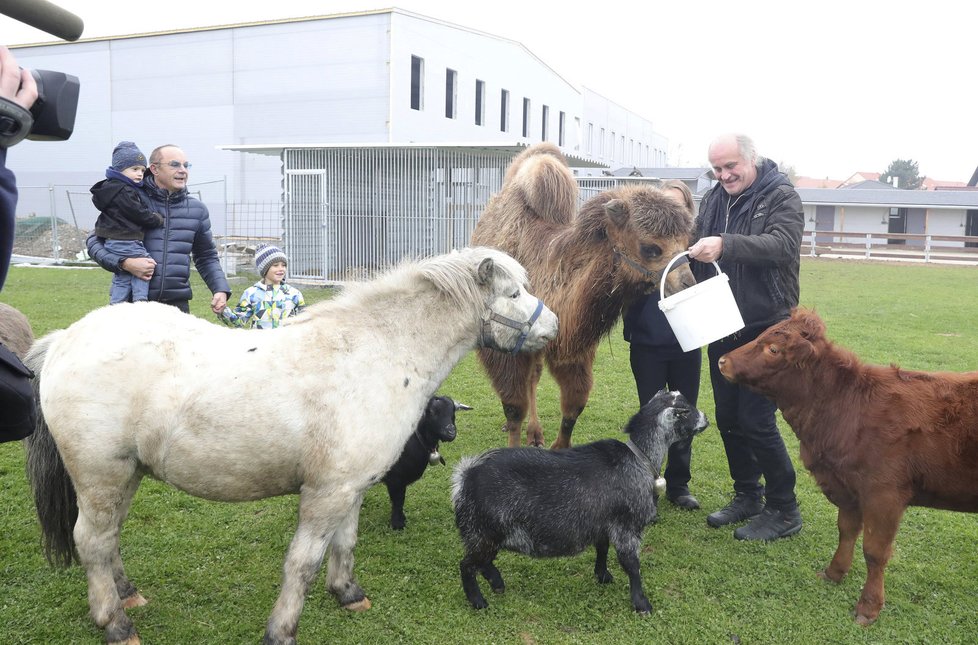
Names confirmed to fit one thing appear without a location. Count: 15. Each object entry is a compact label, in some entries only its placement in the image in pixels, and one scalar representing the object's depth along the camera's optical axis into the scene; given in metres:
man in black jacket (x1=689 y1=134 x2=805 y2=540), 4.19
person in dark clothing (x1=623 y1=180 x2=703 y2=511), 4.96
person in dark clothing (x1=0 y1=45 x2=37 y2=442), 1.34
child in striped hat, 5.25
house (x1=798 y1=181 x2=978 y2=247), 43.91
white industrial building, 26.59
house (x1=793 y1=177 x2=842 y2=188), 85.75
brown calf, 3.54
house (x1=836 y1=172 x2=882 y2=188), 84.69
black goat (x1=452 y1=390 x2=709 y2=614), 3.67
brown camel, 4.84
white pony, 2.95
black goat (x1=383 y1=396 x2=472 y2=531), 4.57
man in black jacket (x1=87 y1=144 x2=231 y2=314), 4.73
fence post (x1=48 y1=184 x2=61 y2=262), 22.22
